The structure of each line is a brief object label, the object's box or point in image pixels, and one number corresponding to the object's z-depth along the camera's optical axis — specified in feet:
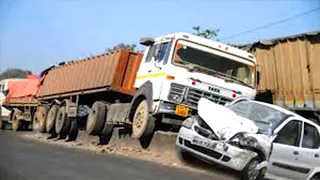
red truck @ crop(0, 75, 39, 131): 70.26
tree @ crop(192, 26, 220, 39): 85.33
